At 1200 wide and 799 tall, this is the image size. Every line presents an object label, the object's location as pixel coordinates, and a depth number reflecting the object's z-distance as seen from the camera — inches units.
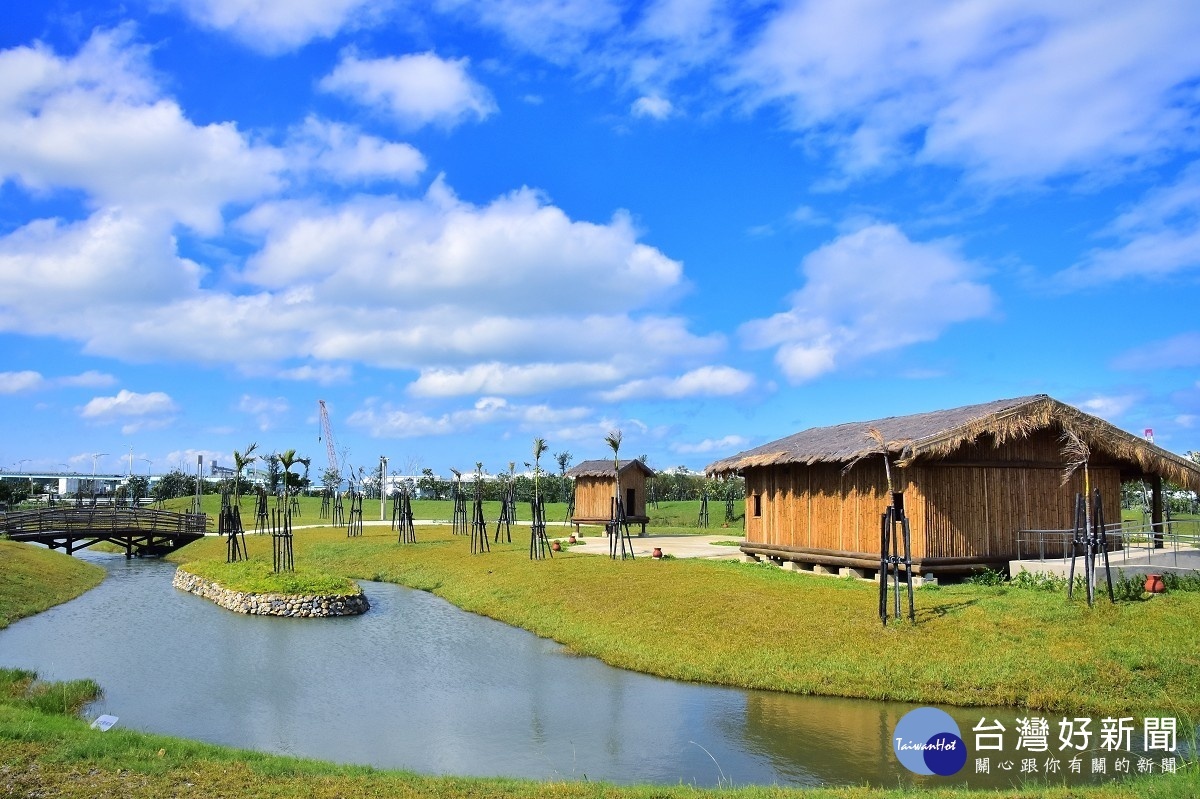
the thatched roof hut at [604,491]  1706.4
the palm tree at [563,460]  3414.9
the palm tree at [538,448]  1481.3
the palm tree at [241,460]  1753.2
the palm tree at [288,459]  1498.5
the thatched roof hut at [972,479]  824.9
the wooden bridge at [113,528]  1739.7
